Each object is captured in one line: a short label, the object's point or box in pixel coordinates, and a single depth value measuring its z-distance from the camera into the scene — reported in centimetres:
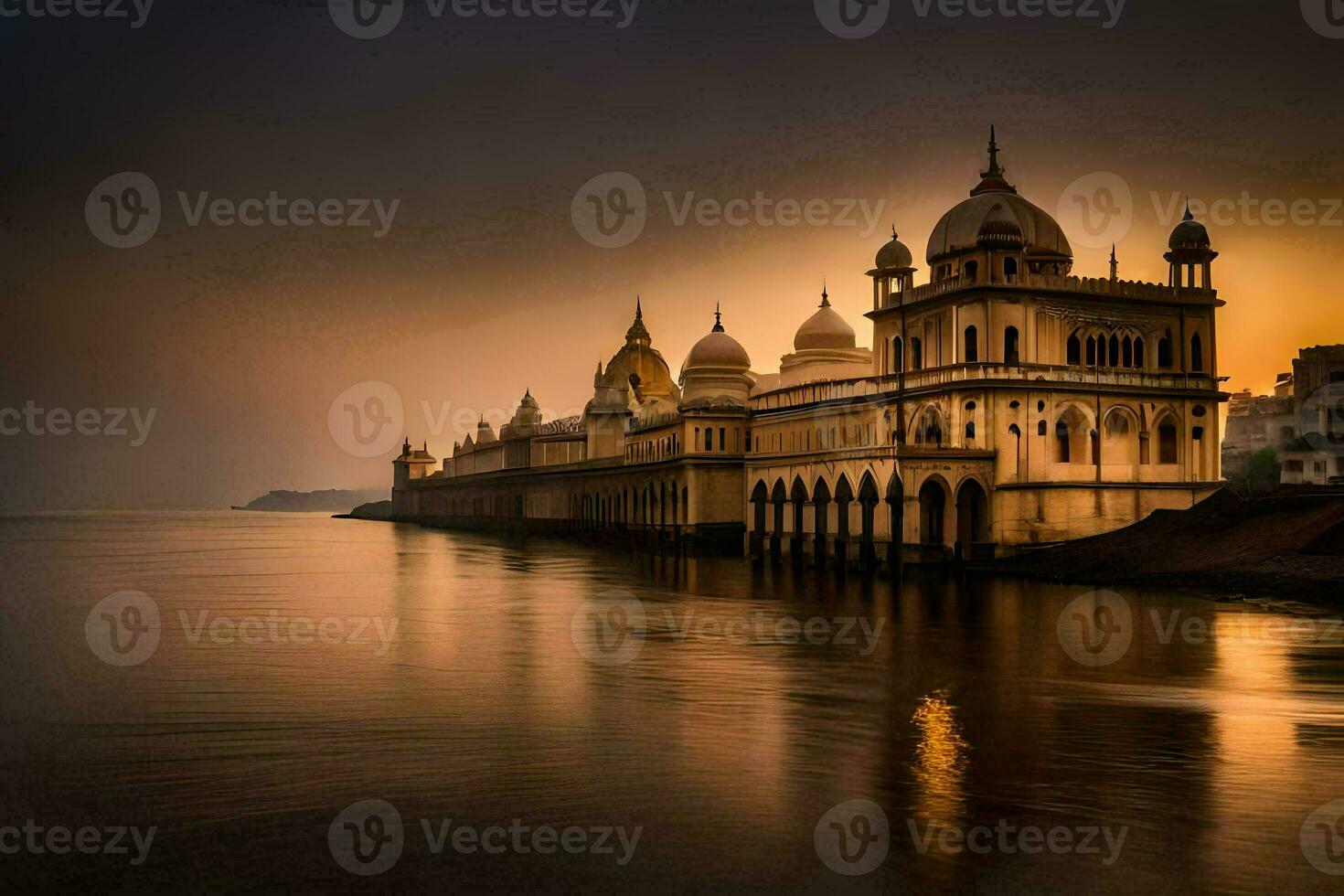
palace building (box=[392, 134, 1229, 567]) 5025
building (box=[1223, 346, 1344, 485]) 8225
